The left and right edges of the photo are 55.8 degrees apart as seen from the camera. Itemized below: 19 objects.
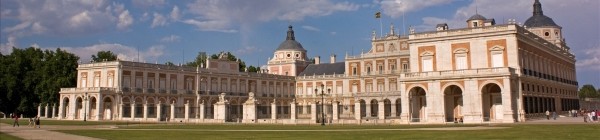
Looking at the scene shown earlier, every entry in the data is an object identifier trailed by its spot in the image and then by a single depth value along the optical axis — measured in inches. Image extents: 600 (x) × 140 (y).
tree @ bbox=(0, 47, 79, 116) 2694.4
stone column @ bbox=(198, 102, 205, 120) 2034.9
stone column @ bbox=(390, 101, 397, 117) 2338.2
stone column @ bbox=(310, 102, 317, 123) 1845.8
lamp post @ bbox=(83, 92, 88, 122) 2337.8
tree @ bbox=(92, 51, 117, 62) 3061.0
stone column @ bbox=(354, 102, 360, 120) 1802.0
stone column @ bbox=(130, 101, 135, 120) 2271.2
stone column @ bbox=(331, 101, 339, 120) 1824.6
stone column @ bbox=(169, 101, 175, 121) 2138.5
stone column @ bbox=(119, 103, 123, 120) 2299.7
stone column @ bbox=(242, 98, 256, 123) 1968.5
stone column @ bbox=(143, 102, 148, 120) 2205.2
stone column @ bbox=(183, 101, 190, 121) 2103.8
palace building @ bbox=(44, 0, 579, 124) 1770.4
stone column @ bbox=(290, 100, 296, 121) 1867.1
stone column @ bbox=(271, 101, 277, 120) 1925.4
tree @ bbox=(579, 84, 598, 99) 5593.0
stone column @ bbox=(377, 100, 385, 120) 1843.9
